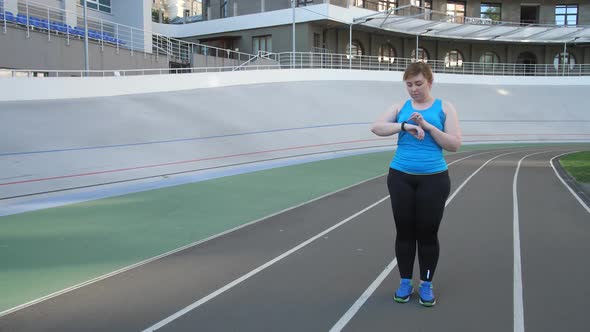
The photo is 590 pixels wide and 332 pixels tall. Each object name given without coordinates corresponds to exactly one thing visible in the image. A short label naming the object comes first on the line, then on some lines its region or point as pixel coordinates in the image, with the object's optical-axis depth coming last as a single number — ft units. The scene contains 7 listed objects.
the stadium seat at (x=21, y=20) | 73.51
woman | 13.84
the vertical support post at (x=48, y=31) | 76.18
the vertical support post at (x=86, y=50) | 68.85
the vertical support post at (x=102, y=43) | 85.02
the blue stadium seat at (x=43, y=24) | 77.23
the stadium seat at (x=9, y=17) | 71.87
